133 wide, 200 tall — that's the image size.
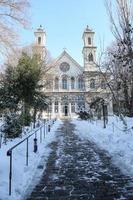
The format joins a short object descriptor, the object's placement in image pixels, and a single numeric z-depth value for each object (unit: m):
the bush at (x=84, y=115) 20.95
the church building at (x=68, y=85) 32.64
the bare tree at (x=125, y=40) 5.96
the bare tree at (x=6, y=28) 6.07
